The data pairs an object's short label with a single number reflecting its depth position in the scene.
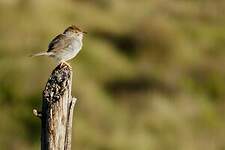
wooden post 12.87
